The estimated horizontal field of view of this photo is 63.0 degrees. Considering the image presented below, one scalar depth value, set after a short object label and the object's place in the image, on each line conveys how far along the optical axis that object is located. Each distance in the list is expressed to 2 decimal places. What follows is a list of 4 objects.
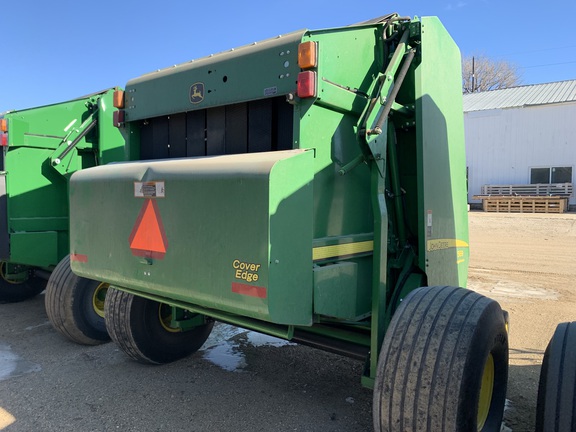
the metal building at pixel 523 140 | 21.89
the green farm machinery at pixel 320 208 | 2.23
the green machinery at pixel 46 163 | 5.25
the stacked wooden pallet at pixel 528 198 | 20.66
